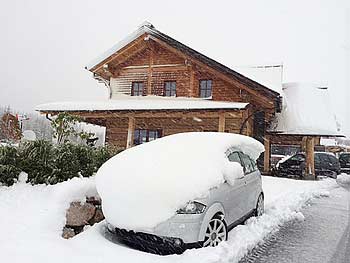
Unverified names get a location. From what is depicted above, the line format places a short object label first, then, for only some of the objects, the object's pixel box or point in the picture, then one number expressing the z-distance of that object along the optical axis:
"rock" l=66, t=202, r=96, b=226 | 5.96
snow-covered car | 4.55
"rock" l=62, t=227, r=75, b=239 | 5.62
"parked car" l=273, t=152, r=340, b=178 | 19.39
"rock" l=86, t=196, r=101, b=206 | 6.56
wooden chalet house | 15.36
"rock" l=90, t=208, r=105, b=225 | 6.31
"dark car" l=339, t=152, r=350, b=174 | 24.83
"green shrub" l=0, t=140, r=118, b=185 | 6.63
